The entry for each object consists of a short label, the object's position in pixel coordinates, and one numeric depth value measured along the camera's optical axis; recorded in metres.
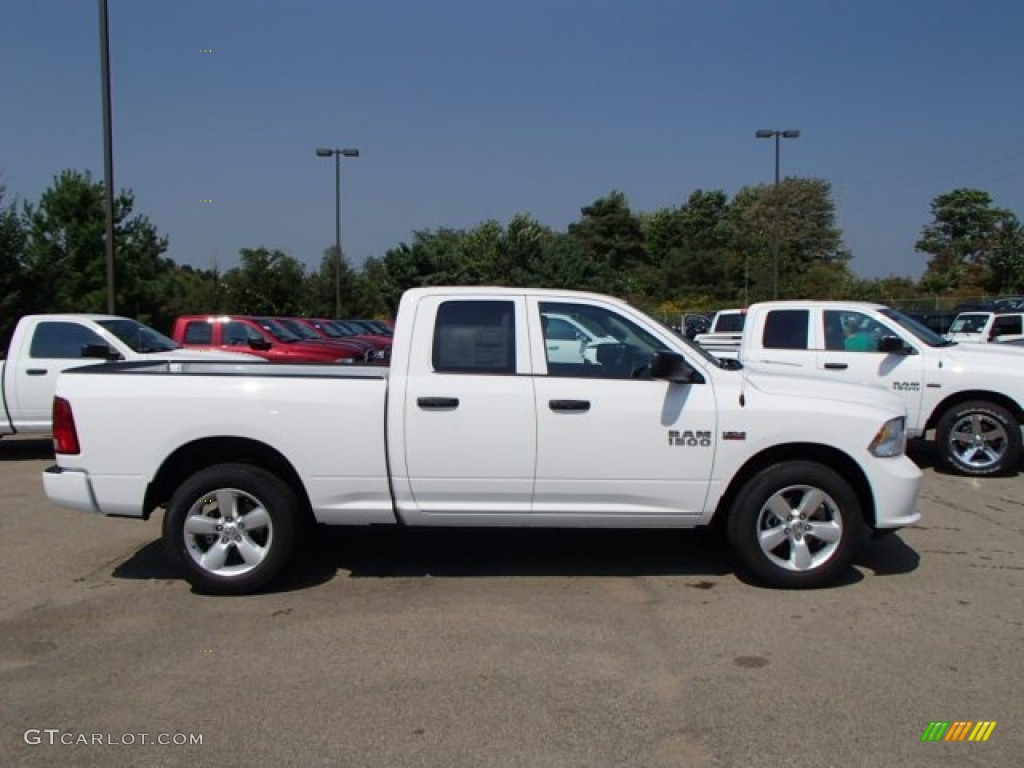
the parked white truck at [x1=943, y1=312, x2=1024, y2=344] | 19.38
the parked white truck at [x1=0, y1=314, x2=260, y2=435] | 10.19
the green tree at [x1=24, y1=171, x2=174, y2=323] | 27.33
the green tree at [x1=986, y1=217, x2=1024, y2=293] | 49.31
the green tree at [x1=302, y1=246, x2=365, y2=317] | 39.28
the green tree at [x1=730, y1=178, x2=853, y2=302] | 75.69
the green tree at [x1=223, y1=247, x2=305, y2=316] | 36.53
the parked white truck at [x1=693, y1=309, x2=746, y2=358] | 13.17
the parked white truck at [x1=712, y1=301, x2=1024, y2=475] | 8.88
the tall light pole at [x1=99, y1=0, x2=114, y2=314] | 14.51
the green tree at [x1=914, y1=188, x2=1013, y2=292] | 75.81
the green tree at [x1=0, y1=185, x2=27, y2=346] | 19.12
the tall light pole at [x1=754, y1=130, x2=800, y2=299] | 32.25
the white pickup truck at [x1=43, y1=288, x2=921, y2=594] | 5.13
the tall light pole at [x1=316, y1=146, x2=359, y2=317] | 32.91
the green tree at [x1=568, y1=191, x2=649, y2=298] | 75.62
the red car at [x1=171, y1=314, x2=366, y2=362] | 14.79
